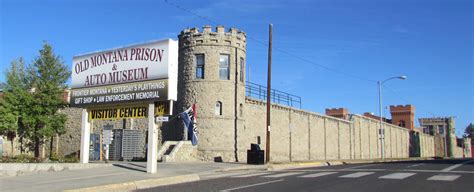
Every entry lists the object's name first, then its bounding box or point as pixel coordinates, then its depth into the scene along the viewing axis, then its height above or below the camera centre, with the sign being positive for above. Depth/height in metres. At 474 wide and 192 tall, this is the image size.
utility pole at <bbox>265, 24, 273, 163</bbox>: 29.01 +4.19
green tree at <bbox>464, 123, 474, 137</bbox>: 158.35 +4.06
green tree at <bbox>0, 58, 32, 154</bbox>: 32.62 +2.70
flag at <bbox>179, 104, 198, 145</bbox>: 30.64 +1.20
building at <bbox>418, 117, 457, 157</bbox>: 115.38 +2.59
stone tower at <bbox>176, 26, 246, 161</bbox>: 31.41 +3.59
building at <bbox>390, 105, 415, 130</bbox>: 99.69 +5.53
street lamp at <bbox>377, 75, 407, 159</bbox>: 48.62 +3.80
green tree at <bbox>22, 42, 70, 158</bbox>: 33.53 +3.33
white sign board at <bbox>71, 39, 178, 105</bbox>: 19.88 +3.24
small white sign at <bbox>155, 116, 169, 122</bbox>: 19.78 +0.89
